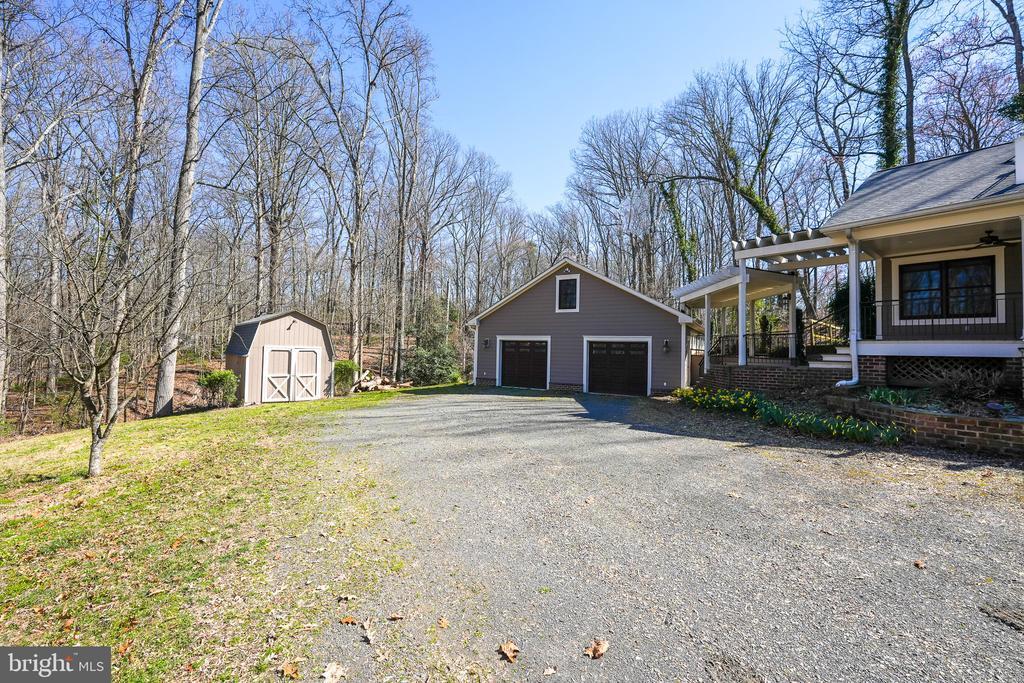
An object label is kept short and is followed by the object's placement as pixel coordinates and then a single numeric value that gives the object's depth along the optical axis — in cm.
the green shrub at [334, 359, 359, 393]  1547
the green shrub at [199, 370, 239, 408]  1211
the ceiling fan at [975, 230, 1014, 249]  862
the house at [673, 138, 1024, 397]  775
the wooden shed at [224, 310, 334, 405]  1272
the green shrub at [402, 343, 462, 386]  1847
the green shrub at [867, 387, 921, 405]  690
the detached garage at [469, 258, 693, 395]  1427
